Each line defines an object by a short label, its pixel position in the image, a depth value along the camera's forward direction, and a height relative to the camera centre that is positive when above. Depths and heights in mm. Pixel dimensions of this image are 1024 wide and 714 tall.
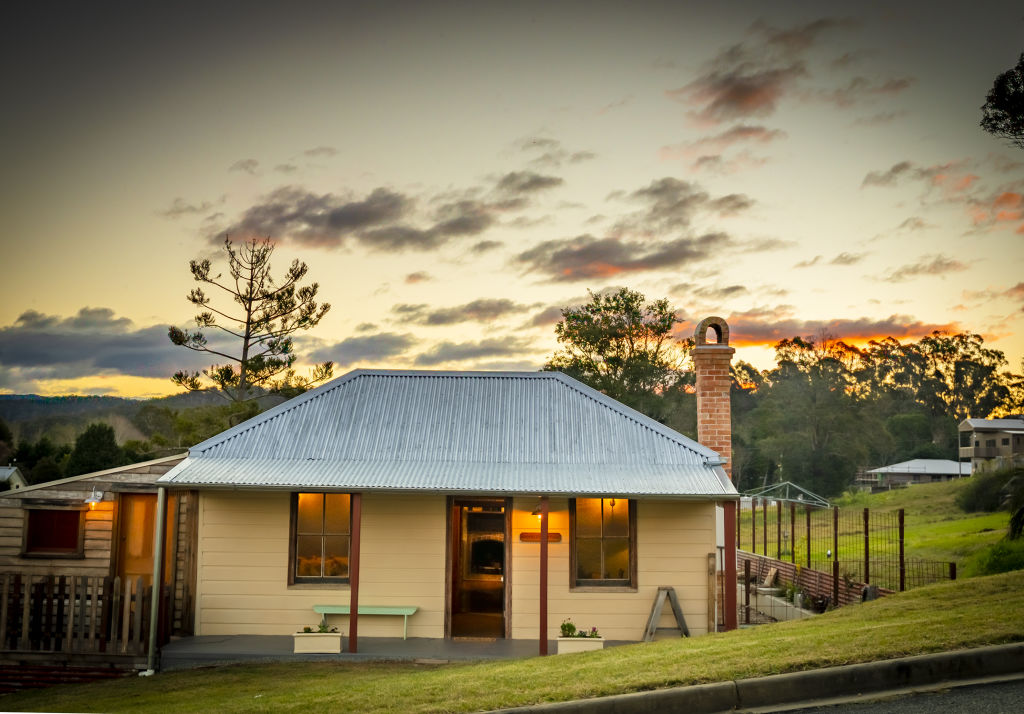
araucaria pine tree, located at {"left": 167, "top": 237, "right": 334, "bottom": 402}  27109 +4684
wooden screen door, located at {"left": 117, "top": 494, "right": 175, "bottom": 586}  14891 -1115
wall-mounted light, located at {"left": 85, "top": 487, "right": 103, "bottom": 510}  13977 -490
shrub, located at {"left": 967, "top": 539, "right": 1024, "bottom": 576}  18844 -1726
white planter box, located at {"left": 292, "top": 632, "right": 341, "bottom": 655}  12297 -2453
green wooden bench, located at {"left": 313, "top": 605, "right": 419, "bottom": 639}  13219 -2128
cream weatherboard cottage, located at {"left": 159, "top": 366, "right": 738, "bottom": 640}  13414 -925
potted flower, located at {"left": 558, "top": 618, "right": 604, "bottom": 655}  12258 -2372
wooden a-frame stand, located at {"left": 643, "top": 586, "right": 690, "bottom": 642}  12945 -2063
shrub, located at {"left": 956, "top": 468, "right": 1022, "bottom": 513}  34219 -583
